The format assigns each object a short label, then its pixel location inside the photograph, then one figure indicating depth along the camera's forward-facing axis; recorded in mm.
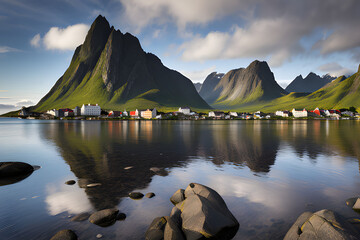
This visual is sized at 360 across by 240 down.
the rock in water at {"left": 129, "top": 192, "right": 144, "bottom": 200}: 15959
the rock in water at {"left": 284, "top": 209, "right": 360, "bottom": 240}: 8938
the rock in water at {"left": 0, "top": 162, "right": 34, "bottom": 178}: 22328
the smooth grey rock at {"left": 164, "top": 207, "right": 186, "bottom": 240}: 10055
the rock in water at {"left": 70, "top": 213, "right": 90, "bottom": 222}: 12580
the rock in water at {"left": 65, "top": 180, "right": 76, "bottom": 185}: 19830
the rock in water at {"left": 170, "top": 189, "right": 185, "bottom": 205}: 15084
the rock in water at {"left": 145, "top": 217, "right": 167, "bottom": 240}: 10500
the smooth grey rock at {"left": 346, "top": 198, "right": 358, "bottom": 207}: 14480
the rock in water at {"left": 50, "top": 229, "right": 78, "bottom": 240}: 10368
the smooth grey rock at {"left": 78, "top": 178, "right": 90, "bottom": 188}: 19034
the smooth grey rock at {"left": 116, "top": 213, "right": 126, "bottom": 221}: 12648
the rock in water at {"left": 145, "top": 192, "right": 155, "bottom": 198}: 16300
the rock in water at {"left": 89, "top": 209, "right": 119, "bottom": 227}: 12202
